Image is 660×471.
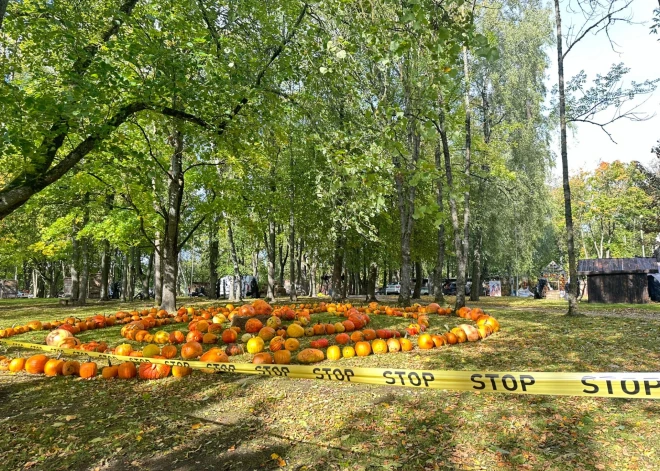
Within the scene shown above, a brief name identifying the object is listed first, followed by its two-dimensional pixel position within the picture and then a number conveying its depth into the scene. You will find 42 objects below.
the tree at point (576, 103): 12.27
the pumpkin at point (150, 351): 7.37
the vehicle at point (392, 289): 44.28
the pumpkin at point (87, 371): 6.50
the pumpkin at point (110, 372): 6.46
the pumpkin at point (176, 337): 8.95
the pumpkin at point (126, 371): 6.42
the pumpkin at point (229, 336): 8.80
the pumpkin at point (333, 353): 7.38
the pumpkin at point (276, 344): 7.70
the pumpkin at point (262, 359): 6.59
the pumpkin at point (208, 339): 8.84
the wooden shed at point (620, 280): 20.00
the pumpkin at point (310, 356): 7.13
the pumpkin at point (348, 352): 7.54
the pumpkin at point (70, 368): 6.64
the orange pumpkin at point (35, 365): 6.83
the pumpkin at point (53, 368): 6.68
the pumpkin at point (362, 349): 7.57
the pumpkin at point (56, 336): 8.63
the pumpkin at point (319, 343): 8.04
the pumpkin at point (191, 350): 7.41
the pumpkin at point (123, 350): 7.34
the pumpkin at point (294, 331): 9.10
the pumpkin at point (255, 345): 7.62
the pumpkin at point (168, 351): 7.44
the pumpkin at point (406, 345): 7.91
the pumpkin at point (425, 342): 8.02
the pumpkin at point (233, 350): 7.57
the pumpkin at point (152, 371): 6.39
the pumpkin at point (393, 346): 7.86
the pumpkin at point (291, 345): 7.80
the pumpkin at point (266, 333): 8.66
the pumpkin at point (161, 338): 9.06
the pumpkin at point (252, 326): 9.36
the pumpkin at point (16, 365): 6.98
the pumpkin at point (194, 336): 8.59
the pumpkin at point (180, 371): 6.39
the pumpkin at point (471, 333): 8.73
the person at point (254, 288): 35.77
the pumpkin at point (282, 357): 6.87
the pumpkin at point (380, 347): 7.76
